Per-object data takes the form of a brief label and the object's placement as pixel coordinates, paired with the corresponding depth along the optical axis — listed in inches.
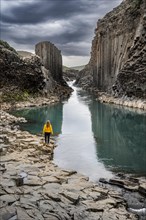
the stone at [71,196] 348.0
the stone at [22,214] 280.9
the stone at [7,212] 275.4
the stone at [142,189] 413.9
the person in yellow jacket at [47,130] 633.9
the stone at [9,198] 318.0
